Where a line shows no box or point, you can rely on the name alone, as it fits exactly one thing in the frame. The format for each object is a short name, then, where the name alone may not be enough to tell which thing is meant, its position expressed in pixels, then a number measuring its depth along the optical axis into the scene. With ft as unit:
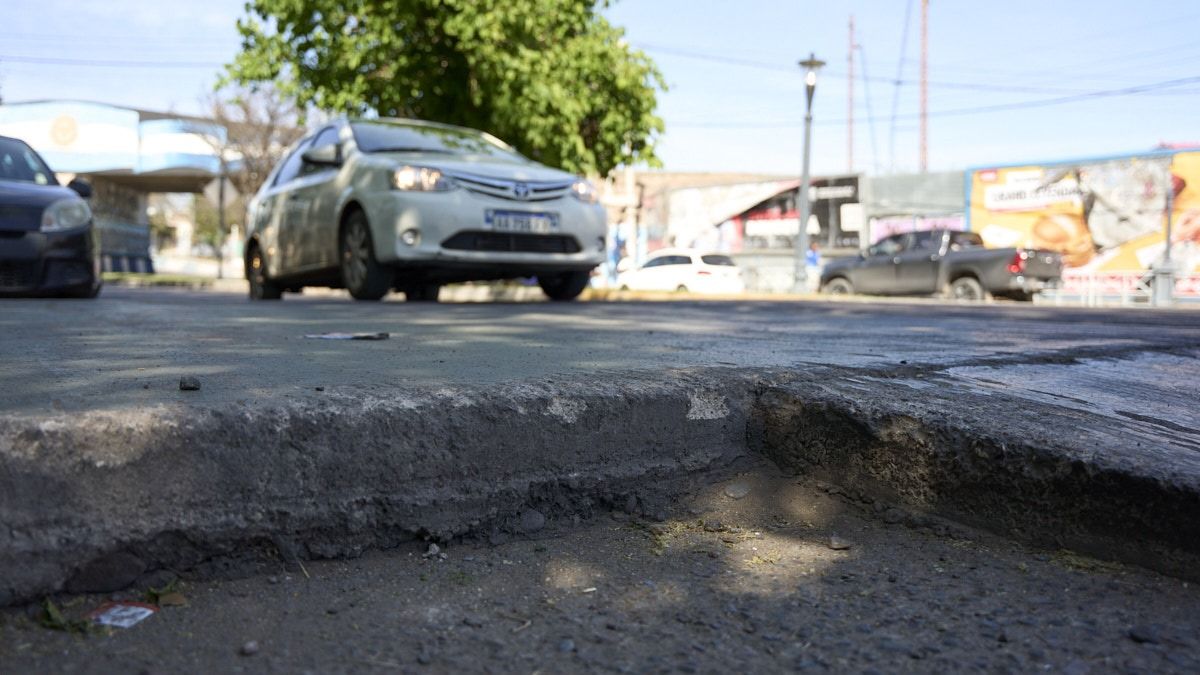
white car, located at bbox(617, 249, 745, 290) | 64.34
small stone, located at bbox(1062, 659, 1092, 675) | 4.29
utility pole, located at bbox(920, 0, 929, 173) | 124.06
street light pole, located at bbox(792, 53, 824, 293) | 56.34
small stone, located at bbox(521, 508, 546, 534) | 6.01
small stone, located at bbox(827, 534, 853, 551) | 5.95
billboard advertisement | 77.46
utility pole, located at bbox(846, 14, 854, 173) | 150.20
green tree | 38.22
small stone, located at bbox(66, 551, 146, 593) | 4.79
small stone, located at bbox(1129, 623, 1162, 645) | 4.54
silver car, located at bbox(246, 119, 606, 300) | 21.52
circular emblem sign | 142.20
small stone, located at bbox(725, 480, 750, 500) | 6.70
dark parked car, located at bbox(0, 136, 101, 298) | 20.59
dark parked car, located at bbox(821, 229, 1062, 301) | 49.88
